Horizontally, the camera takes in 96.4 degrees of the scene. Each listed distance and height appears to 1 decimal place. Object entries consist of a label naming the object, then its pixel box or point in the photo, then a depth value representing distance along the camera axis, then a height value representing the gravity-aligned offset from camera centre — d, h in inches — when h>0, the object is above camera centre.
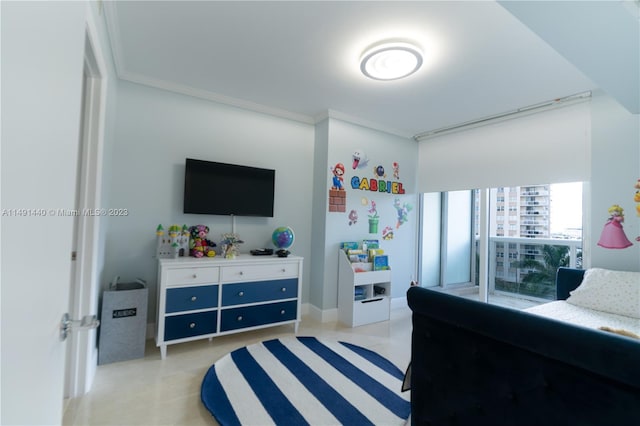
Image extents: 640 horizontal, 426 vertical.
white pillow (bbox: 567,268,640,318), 84.2 -20.7
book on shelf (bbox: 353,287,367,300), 132.2 -34.6
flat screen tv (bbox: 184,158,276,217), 111.2 +11.0
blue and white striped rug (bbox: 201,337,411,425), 66.8 -46.3
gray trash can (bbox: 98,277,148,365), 87.8 -35.3
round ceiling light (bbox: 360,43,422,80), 81.7 +48.3
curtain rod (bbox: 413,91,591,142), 109.4 +48.6
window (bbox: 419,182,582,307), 122.3 -9.2
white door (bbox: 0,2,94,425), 16.1 +1.2
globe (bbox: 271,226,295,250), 123.9 -8.8
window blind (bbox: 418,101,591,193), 111.3 +32.3
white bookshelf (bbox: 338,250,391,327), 127.8 -36.1
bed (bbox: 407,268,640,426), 32.8 -20.1
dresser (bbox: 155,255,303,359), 93.7 -28.9
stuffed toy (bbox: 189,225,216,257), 108.0 -10.7
